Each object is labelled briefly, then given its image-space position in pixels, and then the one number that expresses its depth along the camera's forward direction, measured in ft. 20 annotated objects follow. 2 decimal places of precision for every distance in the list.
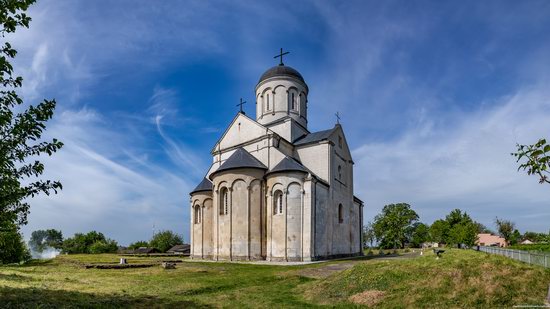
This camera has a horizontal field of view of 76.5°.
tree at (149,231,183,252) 198.39
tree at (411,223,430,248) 280.92
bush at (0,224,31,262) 108.47
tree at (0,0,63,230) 22.86
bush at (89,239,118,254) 184.73
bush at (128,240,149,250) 229.25
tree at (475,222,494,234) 331.24
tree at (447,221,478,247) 166.91
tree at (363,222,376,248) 260.83
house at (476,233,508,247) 265.26
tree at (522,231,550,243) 329.72
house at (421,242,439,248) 271.49
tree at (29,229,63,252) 259.35
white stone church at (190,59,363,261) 96.02
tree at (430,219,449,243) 205.49
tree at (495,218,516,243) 248.11
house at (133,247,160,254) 186.65
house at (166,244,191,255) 180.14
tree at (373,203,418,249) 238.07
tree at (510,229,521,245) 246.62
